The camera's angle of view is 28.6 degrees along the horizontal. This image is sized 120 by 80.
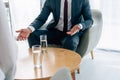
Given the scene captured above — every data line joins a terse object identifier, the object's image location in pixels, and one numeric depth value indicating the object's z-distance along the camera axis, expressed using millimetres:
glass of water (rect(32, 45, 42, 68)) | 1836
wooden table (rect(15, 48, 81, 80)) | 1670
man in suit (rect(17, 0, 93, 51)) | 2483
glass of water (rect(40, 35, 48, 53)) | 2247
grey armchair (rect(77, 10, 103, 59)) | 2473
